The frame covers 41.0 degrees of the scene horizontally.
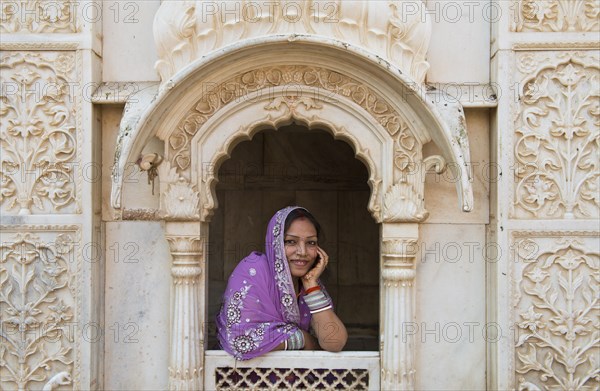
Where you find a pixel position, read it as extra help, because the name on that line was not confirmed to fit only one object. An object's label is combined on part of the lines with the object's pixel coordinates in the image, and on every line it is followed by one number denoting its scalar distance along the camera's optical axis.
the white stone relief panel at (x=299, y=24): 4.25
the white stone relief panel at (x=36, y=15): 4.48
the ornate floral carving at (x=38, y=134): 4.47
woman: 4.46
